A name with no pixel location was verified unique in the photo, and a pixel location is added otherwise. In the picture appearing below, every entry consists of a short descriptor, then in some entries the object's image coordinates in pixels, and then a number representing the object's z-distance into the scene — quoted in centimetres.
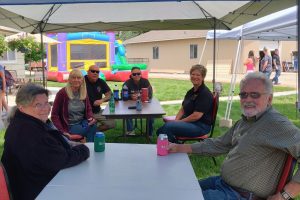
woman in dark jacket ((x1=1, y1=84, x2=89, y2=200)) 163
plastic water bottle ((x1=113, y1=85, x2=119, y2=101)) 469
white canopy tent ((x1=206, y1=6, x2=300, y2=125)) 441
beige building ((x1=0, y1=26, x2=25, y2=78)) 1269
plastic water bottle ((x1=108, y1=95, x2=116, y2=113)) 380
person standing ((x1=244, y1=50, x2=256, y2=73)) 1130
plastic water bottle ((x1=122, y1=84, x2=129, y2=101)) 469
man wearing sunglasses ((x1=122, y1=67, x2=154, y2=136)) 487
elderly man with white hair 157
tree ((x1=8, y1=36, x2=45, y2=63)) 1077
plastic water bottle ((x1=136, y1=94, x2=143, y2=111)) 380
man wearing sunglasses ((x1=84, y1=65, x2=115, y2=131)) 436
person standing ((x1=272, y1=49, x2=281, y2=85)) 1200
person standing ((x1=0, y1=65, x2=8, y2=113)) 584
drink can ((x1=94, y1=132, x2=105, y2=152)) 202
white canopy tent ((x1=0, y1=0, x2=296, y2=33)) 420
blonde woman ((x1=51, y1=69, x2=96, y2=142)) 355
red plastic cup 456
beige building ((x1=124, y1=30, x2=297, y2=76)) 1930
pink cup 195
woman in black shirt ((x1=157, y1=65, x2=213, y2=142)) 348
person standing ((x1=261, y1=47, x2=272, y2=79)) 1059
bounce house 1416
